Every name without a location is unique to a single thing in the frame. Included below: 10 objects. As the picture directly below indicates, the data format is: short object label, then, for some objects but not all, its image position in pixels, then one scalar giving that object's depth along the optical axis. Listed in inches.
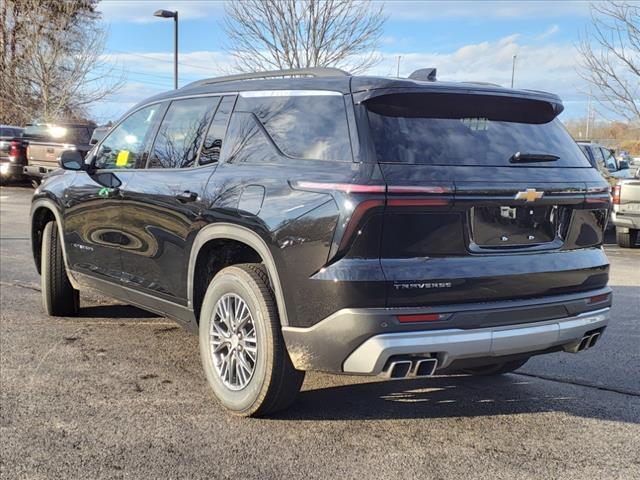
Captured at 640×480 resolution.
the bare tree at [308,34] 828.0
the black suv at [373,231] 125.7
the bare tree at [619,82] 641.0
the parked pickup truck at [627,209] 474.9
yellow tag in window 201.5
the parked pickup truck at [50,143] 713.6
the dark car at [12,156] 768.9
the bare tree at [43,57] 1288.1
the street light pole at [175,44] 915.4
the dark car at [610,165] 608.1
